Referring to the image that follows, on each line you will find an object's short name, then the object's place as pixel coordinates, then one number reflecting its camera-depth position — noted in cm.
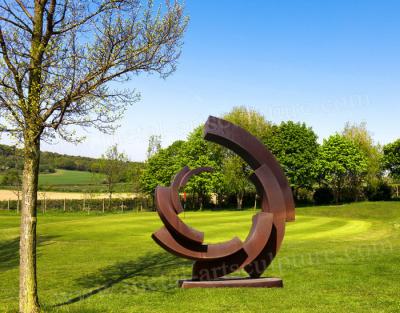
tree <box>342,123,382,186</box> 6619
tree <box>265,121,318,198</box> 6047
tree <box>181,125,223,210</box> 5816
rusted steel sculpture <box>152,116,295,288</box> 1305
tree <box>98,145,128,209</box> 6619
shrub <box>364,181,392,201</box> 6619
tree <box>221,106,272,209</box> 5847
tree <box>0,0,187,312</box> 988
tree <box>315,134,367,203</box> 6178
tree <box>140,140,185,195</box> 6259
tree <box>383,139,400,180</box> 6412
